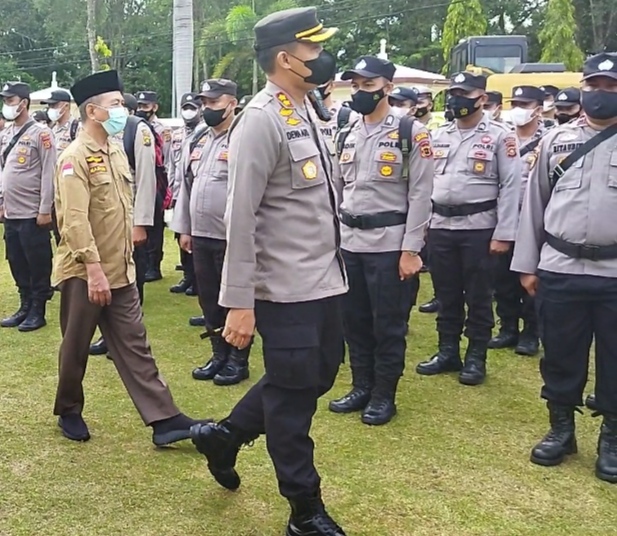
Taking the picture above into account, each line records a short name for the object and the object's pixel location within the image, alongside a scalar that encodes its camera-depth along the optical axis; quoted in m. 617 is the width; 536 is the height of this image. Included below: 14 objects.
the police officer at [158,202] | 8.14
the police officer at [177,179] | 7.75
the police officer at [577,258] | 3.51
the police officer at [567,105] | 5.88
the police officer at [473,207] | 4.96
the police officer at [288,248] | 2.75
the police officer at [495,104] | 7.74
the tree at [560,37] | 25.16
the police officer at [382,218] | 4.23
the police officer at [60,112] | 8.05
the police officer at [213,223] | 5.09
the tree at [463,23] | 26.72
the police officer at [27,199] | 6.09
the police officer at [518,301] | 5.79
